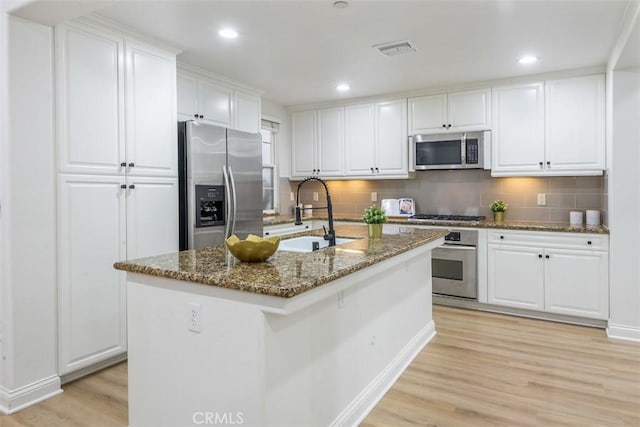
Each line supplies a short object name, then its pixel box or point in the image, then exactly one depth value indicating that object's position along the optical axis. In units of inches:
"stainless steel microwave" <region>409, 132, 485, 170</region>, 173.0
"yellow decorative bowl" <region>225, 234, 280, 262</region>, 74.8
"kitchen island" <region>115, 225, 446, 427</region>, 61.9
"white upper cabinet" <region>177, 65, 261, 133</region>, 146.4
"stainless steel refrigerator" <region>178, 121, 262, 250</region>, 132.2
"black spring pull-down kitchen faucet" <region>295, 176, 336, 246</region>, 103.3
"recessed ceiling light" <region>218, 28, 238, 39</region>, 117.4
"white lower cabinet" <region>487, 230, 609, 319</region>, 145.0
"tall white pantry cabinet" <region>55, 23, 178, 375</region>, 101.3
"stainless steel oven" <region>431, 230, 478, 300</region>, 166.2
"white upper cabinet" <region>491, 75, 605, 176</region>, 153.2
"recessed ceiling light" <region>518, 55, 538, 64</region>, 141.6
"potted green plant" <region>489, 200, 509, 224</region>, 175.0
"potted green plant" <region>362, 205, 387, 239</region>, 111.8
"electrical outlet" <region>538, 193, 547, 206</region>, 173.0
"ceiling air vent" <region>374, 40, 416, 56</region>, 127.6
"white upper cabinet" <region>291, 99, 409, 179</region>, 192.9
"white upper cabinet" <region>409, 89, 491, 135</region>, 173.0
